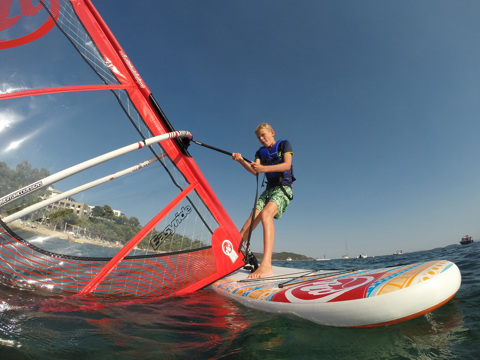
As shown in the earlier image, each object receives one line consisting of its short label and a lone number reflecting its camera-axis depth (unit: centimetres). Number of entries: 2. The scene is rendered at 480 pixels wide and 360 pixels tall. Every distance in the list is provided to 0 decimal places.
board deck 167
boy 360
